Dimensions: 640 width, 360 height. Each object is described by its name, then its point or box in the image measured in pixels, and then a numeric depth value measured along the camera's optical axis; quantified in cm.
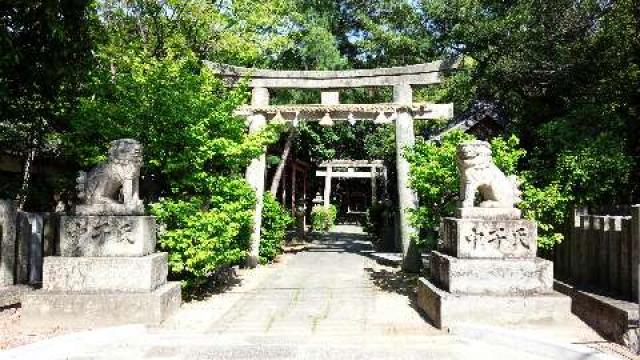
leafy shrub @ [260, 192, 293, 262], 1462
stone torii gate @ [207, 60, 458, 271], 1309
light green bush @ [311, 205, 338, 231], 2909
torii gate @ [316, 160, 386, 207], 3086
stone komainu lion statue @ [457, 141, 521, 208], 705
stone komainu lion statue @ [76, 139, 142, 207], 708
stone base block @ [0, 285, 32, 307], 707
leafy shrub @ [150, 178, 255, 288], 821
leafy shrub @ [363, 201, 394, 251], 1837
